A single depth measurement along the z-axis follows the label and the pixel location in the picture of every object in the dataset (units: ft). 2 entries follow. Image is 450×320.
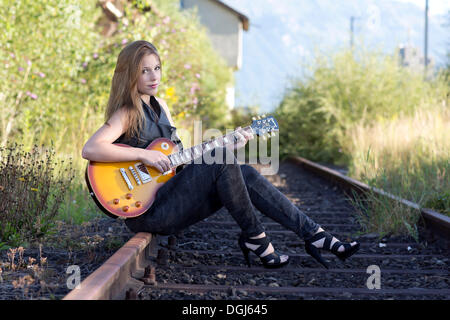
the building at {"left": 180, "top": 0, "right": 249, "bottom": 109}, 94.02
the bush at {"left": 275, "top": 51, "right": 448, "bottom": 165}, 34.65
